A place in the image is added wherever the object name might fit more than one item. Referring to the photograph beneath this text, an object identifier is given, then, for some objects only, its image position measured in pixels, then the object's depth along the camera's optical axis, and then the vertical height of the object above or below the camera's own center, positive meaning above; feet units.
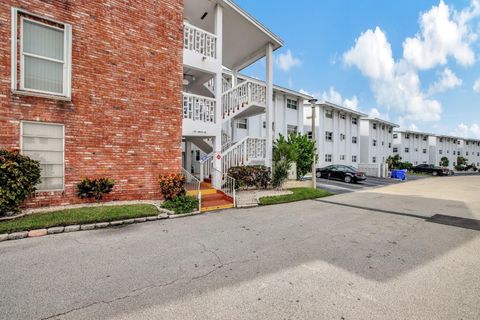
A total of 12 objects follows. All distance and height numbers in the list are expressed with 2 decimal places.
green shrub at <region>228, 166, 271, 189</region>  37.73 -2.95
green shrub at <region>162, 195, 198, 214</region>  25.59 -5.35
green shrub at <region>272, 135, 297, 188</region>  42.45 -0.48
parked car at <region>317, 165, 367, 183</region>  67.26 -4.15
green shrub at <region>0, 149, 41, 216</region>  18.63 -1.95
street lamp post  45.01 +0.15
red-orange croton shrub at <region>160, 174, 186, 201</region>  27.76 -3.46
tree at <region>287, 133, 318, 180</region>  53.47 +2.00
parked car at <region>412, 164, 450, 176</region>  115.44 -4.56
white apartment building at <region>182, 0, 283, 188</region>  33.53 +13.47
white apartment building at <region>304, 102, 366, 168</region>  90.12 +11.76
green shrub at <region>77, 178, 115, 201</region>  23.86 -3.26
